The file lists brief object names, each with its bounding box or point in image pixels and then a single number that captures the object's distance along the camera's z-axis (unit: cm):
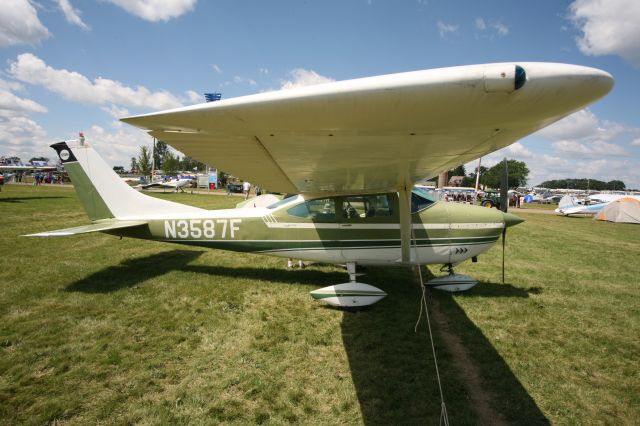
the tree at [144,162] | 6711
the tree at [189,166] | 11612
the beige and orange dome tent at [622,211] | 1869
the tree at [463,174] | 10256
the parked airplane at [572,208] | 2338
